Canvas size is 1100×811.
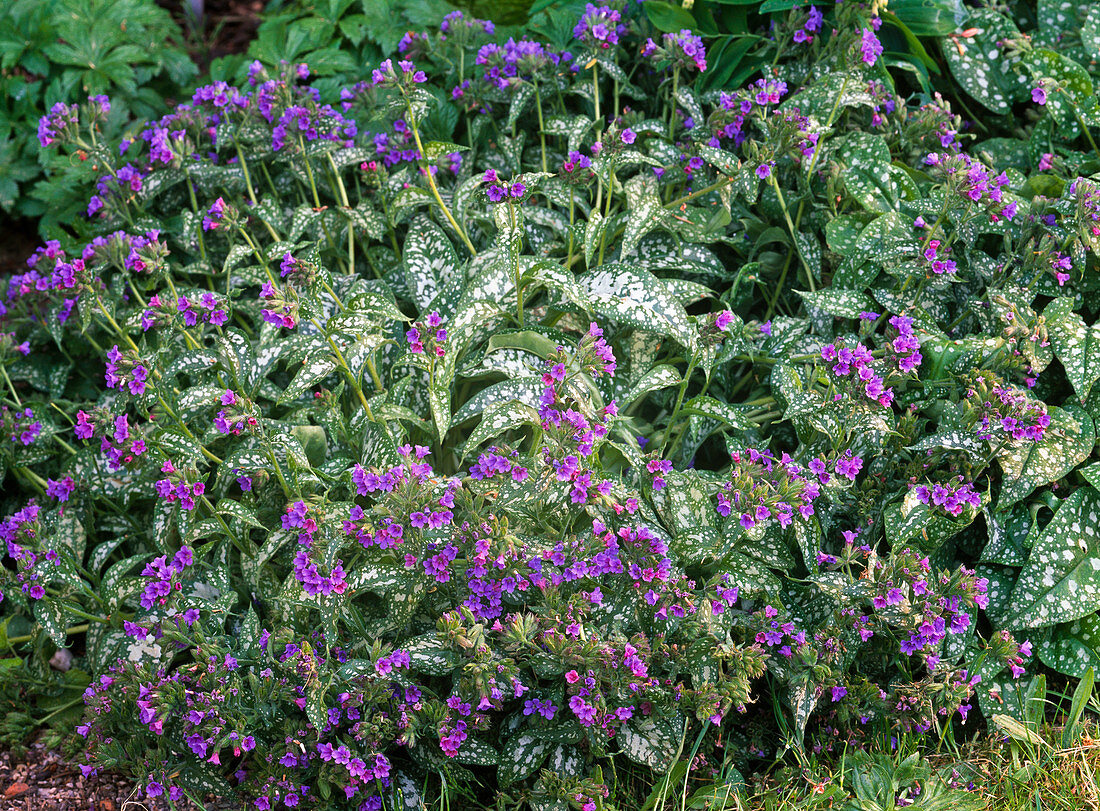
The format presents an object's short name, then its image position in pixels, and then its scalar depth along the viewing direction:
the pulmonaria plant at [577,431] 2.01
